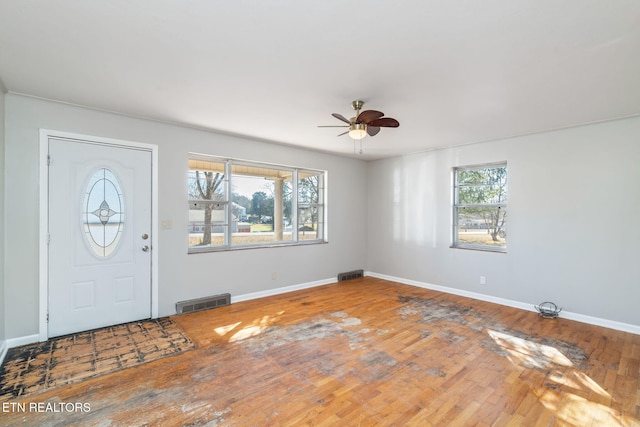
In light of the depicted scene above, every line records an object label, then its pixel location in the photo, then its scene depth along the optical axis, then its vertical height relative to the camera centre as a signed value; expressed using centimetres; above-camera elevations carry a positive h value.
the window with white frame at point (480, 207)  466 +12
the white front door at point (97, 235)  320 -27
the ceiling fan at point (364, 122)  281 +91
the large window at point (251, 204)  433 +14
